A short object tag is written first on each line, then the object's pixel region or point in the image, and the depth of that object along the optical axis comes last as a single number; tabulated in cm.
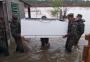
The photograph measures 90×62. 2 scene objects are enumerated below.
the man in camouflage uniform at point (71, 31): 312
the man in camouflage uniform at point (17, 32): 308
